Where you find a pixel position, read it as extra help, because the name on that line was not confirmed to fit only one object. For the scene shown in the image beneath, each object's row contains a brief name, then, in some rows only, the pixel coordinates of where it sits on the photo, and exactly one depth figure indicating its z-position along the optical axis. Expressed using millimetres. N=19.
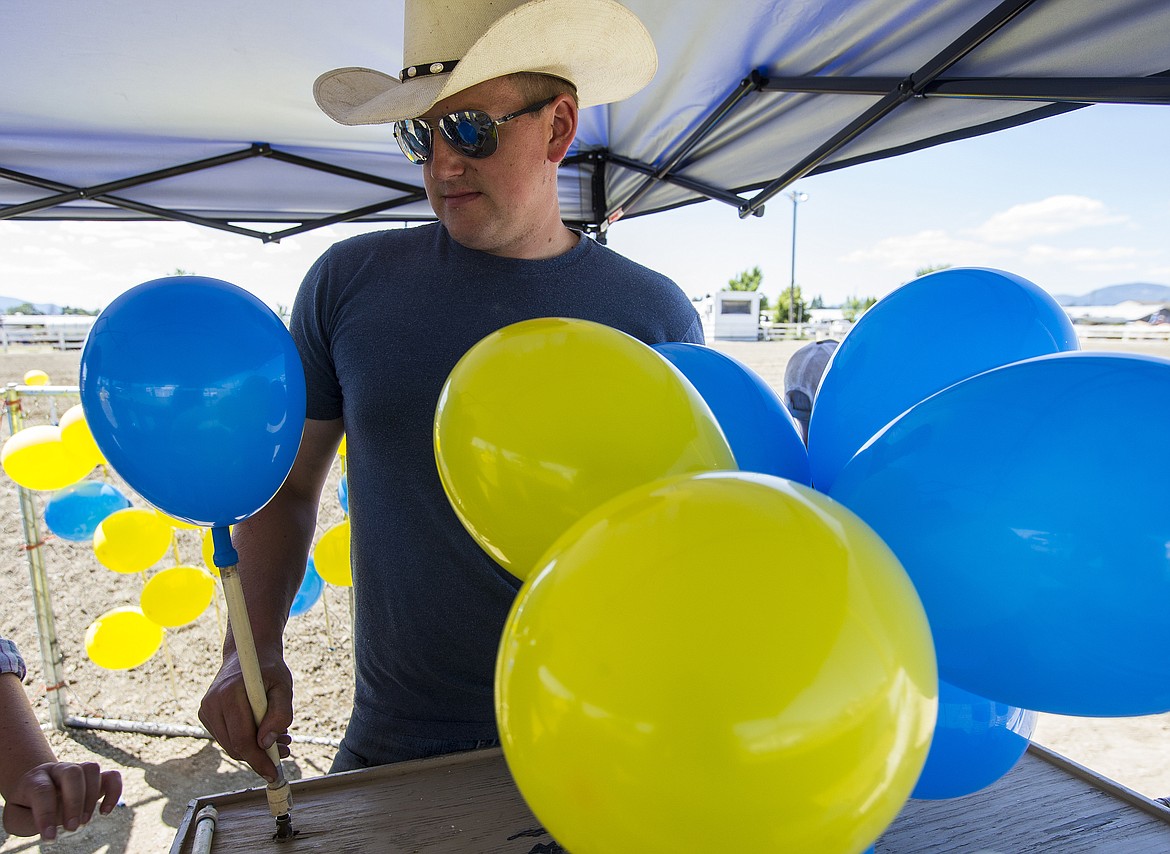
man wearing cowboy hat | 1236
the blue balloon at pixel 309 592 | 3423
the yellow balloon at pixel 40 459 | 3084
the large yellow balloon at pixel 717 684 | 378
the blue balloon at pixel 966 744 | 760
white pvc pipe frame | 3363
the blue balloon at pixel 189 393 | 804
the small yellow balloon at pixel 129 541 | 3176
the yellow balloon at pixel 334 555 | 3230
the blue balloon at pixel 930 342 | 863
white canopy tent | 1594
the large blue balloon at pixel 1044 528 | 529
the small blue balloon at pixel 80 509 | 3691
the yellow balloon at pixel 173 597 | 3201
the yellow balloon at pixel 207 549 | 2905
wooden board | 817
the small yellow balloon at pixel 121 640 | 3256
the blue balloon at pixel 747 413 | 857
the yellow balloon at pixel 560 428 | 601
